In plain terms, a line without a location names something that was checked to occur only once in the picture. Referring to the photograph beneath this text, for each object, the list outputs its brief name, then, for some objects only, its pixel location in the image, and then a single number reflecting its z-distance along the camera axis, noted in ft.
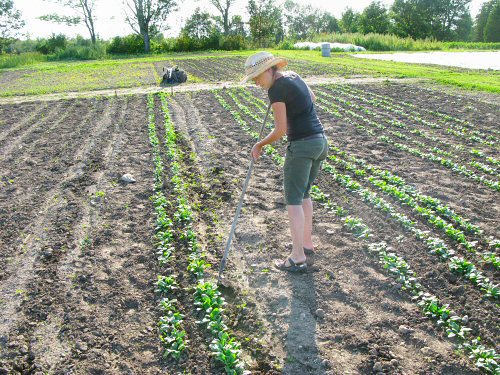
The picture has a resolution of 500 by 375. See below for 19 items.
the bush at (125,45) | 147.02
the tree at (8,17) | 204.13
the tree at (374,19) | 221.87
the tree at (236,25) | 190.49
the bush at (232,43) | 146.00
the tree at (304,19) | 301.02
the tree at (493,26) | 190.17
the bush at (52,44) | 157.17
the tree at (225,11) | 188.75
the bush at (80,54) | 132.36
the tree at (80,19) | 183.09
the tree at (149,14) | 168.45
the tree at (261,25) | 166.32
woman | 12.27
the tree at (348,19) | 250.45
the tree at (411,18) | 215.92
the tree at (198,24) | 193.26
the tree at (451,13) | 227.81
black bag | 60.82
